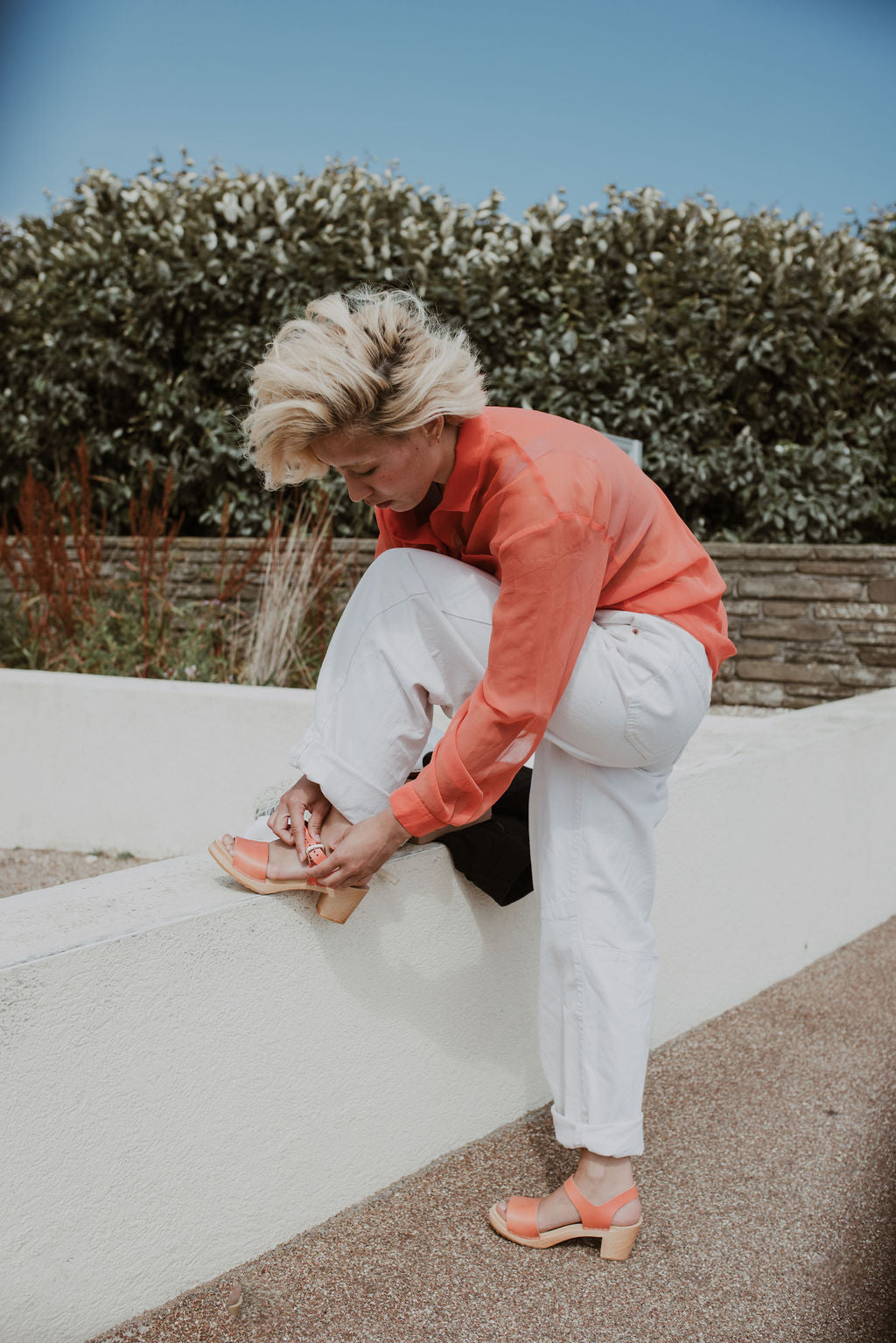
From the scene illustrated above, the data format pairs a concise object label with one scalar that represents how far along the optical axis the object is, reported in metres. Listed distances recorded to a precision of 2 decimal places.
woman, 1.41
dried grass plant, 4.51
